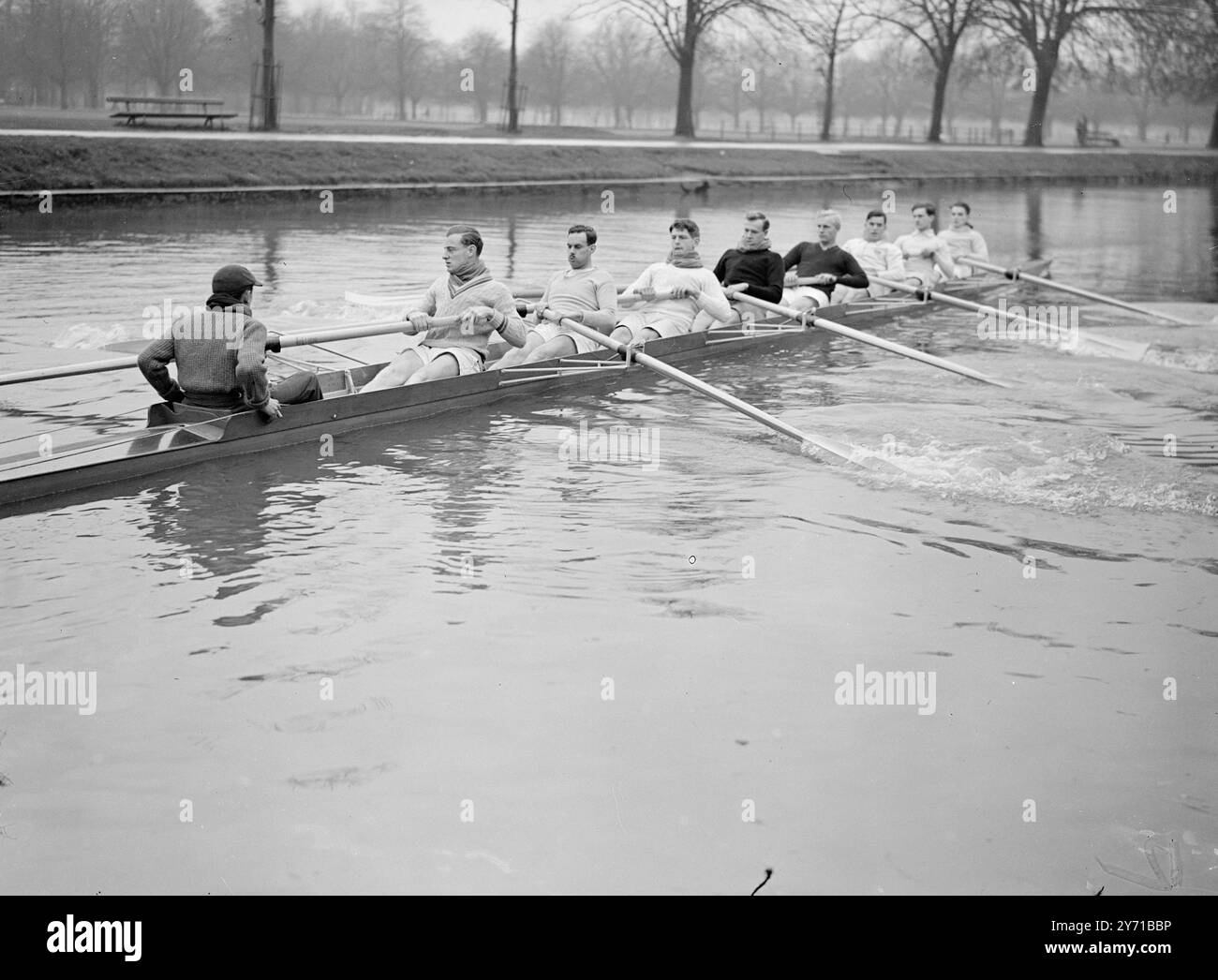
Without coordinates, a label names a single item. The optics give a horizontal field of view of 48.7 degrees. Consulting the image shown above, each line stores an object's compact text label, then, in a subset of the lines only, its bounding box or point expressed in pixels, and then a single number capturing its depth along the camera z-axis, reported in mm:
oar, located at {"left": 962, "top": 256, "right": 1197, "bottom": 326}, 17489
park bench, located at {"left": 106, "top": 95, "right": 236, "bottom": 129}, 31172
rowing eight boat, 7852
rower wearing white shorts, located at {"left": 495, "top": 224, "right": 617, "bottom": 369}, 11383
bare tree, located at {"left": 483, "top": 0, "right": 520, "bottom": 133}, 41469
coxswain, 8008
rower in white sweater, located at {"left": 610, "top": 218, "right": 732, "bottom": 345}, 12492
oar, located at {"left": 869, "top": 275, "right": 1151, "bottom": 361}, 14531
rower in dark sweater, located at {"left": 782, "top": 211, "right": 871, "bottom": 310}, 14695
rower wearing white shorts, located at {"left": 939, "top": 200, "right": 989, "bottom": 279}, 18953
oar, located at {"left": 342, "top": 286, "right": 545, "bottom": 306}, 12492
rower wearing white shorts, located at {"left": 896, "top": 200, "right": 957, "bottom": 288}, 17547
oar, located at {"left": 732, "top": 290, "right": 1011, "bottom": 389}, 12305
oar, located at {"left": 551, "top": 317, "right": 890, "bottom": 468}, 9586
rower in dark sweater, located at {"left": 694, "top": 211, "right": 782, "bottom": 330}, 13492
